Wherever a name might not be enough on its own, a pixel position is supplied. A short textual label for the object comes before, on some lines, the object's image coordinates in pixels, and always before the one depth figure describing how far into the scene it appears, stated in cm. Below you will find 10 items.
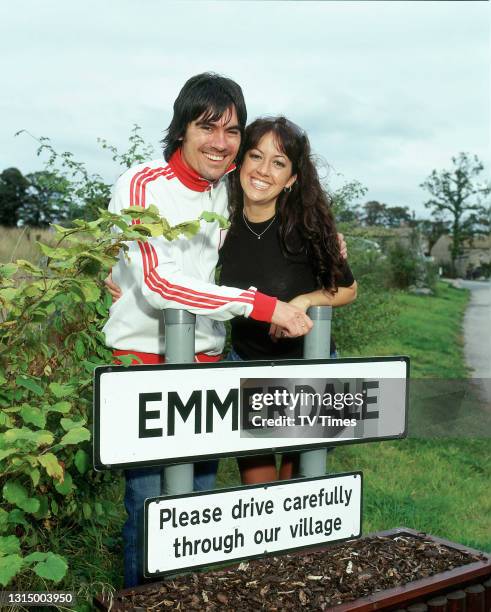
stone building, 5862
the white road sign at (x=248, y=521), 236
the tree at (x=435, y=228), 6549
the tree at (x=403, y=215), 5892
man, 282
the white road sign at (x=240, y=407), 226
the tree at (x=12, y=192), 5028
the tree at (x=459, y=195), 6325
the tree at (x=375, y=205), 4297
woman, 316
